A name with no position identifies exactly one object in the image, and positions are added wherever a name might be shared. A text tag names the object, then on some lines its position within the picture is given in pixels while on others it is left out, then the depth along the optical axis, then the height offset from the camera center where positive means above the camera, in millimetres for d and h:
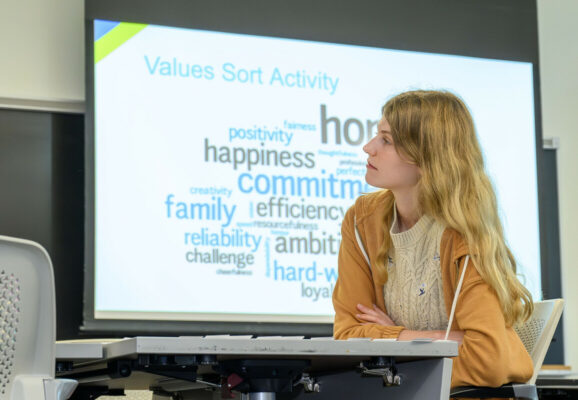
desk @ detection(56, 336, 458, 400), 3837 -50
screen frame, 6114 +1142
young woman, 4371 +127
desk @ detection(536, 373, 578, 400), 5448 -371
